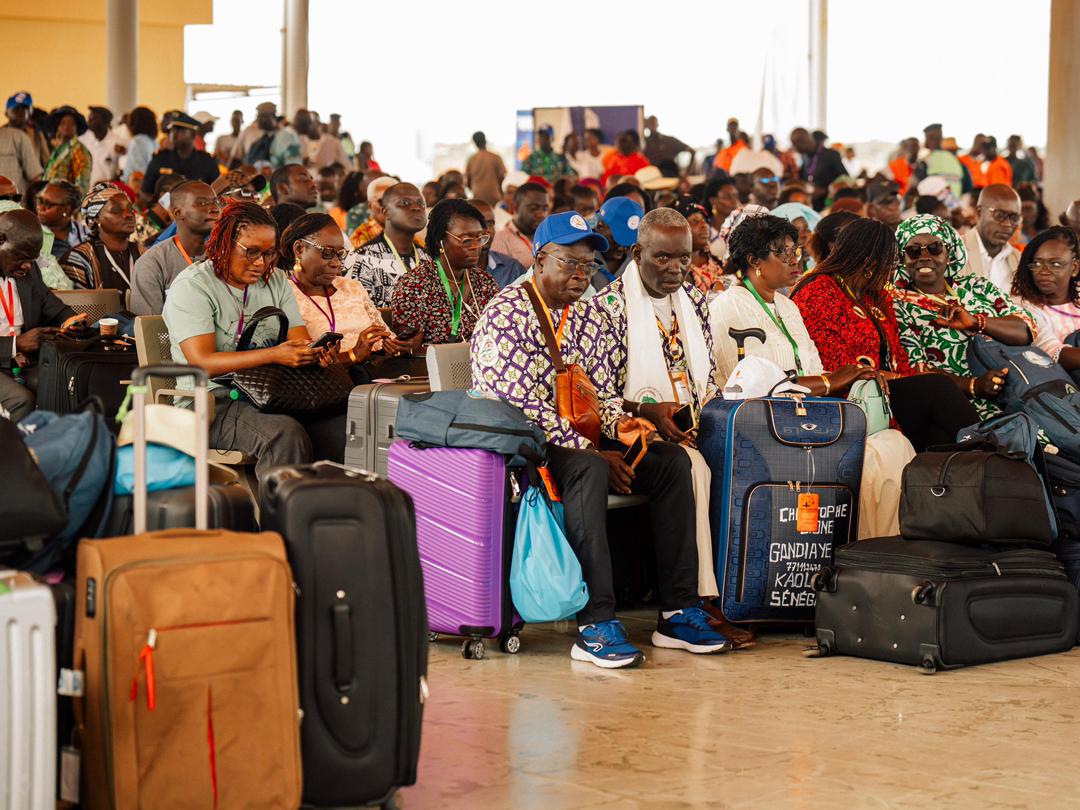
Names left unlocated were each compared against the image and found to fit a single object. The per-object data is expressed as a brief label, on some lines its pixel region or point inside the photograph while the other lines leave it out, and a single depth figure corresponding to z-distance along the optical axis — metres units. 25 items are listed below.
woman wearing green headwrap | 11.34
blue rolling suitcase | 9.49
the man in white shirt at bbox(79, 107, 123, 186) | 29.00
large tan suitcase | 5.26
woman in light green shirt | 9.66
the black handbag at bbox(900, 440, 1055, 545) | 8.92
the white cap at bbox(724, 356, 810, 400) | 9.79
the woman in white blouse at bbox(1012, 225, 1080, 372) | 11.94
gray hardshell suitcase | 10.00
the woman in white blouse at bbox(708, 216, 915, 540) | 10.17
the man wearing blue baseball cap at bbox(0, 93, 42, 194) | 25.86
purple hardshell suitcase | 8.74
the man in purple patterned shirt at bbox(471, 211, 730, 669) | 8.89
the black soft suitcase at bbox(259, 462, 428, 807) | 5.80
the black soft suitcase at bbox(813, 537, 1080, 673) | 8.68
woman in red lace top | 10.59
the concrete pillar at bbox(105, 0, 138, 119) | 34.58
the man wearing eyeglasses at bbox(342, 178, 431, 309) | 13.39
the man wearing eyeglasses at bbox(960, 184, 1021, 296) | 14.75
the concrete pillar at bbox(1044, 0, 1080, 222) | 27.21
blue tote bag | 8.65
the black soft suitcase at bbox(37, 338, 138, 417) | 10.98
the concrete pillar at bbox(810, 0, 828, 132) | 49.21
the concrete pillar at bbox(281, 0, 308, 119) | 45.44
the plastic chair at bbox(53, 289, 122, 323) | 12.60
